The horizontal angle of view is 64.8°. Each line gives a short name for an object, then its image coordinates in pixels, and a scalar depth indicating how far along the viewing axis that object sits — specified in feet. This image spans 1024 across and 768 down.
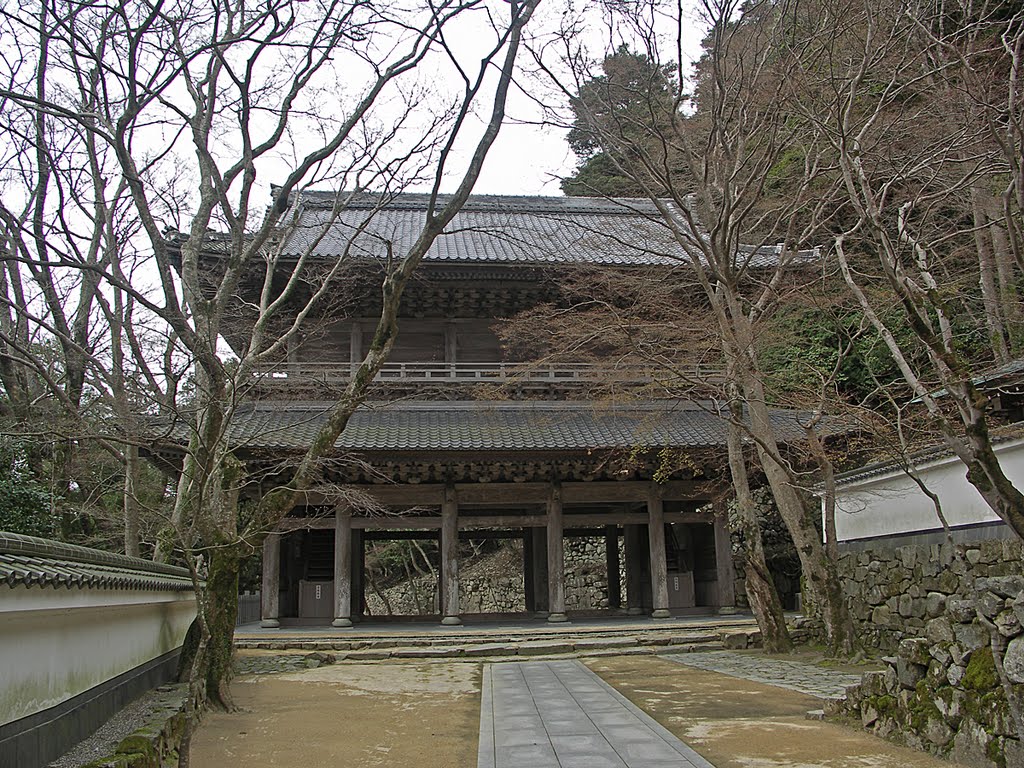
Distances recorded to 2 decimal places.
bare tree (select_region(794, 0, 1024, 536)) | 16.12
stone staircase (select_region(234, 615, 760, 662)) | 42.06
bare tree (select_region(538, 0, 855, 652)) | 34.02
